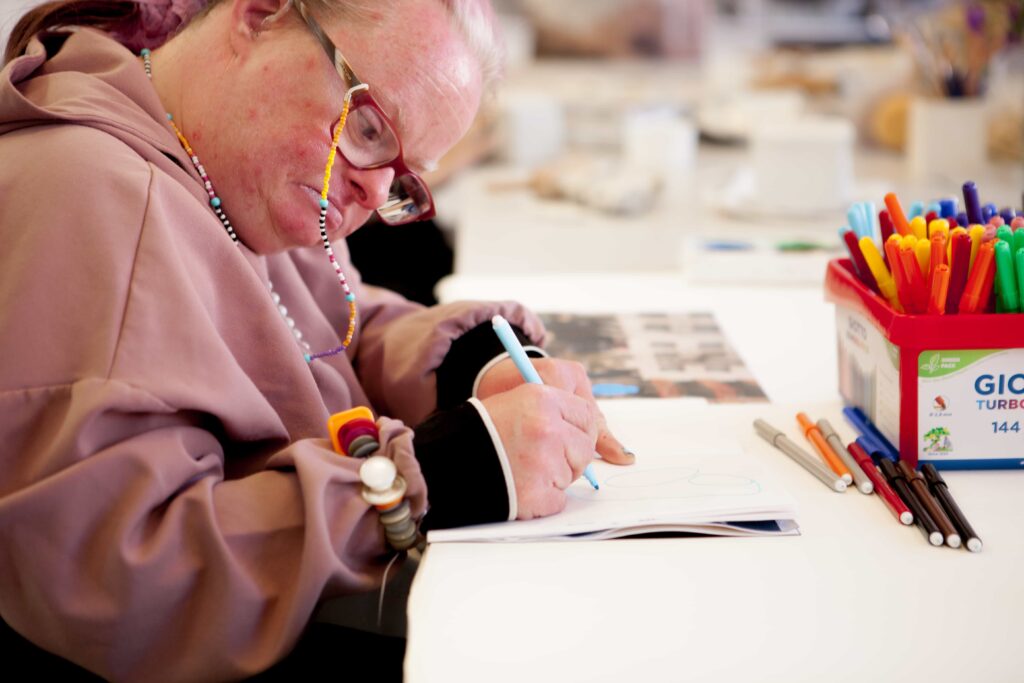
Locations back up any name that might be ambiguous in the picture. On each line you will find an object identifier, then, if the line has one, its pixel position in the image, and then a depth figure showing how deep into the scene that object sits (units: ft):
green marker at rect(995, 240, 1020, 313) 3.29
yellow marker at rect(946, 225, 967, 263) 3.37
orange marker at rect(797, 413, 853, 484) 3.50
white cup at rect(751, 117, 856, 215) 7.36
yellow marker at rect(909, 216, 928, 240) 3.60
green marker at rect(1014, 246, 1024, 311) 3.29
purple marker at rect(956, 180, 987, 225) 3.69
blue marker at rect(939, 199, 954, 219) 3.82
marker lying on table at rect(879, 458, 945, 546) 3.06
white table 2.53
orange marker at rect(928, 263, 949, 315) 3.34
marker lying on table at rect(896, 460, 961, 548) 3.04
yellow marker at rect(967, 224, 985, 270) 3.39
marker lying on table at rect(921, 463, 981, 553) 3.02
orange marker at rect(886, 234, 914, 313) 3.43
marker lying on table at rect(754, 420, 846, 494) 3.45
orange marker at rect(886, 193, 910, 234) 3.72
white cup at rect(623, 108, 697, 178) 8.50
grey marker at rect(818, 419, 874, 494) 3.39
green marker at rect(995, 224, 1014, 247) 3.35
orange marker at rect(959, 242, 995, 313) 3.32
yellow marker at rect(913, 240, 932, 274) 3.42
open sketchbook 3.12
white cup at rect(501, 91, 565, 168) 9.50
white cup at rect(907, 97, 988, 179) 8.59
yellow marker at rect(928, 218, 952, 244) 3.48
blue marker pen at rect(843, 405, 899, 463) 3.53
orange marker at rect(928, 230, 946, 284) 3.33
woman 2.73
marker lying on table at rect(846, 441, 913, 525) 3.18
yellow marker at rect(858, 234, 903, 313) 3.63
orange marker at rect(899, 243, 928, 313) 3.40
